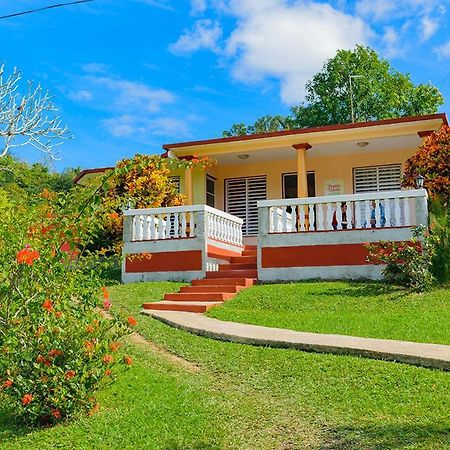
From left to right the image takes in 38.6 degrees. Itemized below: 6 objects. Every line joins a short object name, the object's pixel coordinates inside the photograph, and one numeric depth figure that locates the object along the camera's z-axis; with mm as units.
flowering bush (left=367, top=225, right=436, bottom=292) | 11062
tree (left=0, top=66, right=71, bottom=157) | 15531
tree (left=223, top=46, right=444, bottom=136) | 35219
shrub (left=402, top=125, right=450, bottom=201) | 12898
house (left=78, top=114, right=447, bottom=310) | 12578
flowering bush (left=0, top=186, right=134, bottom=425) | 5758
